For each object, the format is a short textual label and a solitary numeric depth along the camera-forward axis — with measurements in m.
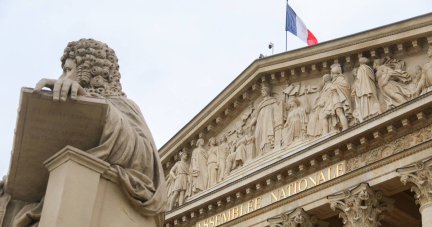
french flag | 24.59
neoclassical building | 16.28
